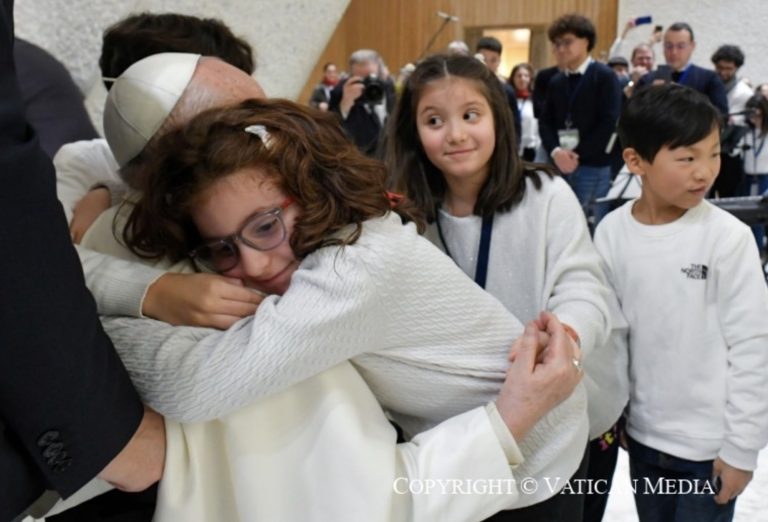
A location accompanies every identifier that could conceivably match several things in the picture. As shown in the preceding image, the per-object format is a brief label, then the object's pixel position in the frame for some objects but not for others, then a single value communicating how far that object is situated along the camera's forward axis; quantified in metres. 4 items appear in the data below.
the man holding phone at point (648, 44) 6.90
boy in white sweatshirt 1.37
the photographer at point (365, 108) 4.42
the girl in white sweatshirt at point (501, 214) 1.34
